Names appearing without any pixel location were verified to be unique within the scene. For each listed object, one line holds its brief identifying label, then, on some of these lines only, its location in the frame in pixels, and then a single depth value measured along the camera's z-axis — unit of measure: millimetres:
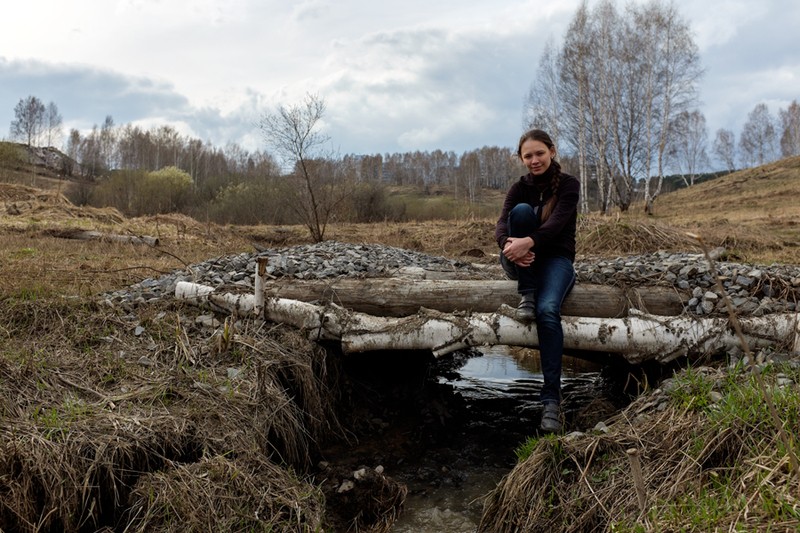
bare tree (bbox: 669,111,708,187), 50319
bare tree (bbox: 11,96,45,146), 60594
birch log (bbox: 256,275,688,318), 4844
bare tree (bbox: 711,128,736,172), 63406
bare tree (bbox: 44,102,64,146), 62531
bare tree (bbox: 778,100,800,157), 54938
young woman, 4234
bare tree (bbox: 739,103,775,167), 58969
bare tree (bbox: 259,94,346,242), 15211
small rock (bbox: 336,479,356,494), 3992
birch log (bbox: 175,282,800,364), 4309
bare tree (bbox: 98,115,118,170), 67019
